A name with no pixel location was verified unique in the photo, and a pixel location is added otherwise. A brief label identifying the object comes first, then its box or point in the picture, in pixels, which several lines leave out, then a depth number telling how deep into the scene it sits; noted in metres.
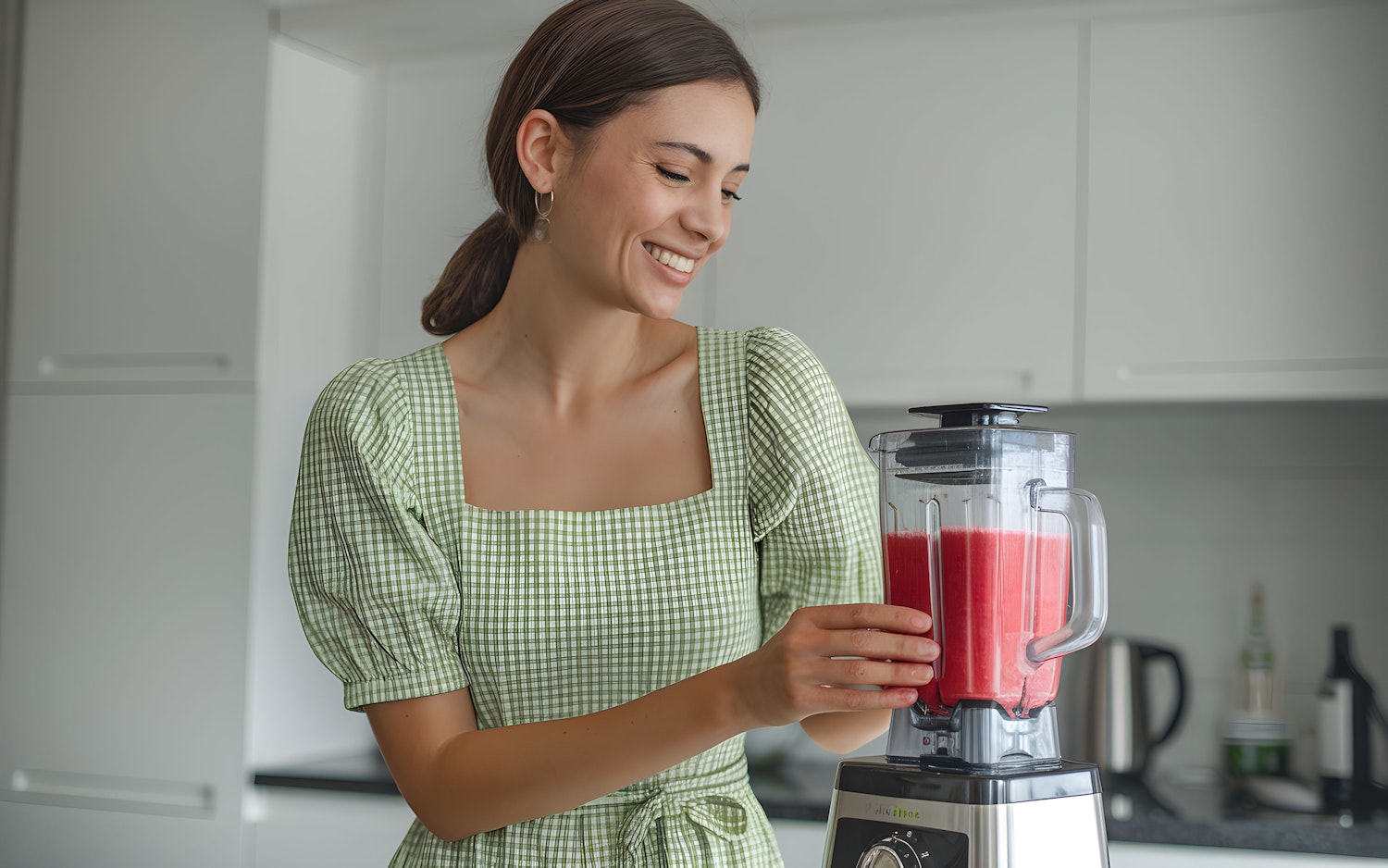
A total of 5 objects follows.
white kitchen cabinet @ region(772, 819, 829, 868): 1.68
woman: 0.82
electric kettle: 1.85
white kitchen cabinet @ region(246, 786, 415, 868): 1.84
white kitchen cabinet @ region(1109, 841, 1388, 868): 1.54
